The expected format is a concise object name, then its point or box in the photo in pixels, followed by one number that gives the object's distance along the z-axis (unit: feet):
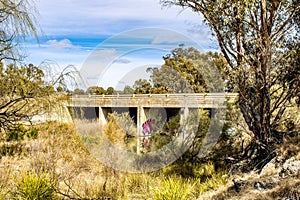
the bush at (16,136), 36.41
